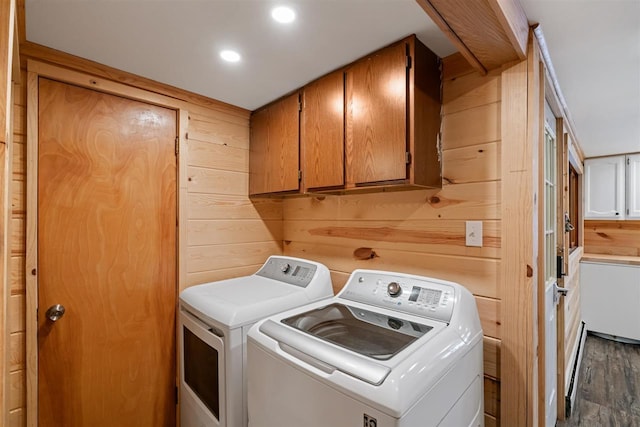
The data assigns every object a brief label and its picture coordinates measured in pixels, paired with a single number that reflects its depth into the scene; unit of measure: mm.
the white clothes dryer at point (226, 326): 1324
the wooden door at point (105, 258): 1460
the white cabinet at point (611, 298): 3287
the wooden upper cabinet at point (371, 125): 1313
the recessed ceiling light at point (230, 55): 1429
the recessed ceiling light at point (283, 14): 1140
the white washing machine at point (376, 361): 824
